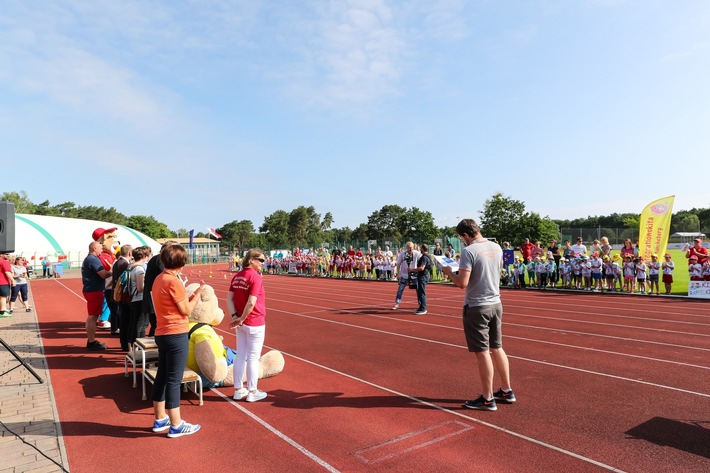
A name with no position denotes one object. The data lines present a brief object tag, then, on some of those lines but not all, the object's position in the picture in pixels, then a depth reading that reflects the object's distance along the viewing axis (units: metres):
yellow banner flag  16.20
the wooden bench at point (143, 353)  5.63
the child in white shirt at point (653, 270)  14.84
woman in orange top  4.16
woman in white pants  5.01
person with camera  12.08
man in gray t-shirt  4.68
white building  46.75
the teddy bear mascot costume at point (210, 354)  5.48
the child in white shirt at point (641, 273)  15.27
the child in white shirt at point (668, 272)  14.77
